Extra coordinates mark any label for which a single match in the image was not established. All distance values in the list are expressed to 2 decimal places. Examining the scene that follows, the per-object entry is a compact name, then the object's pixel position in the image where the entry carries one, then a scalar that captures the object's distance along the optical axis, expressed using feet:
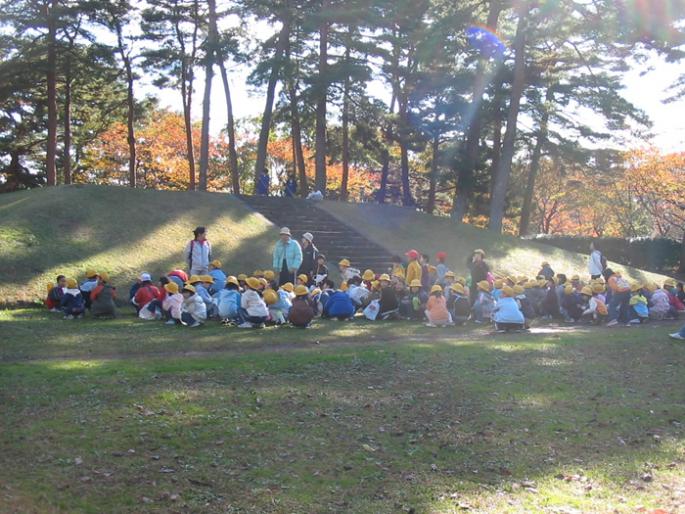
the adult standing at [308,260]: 49.32
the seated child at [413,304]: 46.42
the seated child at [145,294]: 42.80
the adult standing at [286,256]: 45.98
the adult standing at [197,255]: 45.98
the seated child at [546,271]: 58.48
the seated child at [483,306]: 46.31
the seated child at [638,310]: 47.75
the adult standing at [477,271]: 47.34
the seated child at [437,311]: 43.60
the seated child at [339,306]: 44.55
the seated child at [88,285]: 43.60
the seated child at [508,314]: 41.50
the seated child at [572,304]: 48.47
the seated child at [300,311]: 39.14
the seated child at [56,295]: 44.34
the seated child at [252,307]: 38.70
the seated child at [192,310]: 38.78
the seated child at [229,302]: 39.96
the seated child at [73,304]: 41.40
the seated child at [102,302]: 41.57
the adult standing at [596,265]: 60.75
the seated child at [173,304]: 39.42
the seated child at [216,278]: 45.42
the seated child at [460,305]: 44.68
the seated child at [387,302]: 45.55
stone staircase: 68.28
